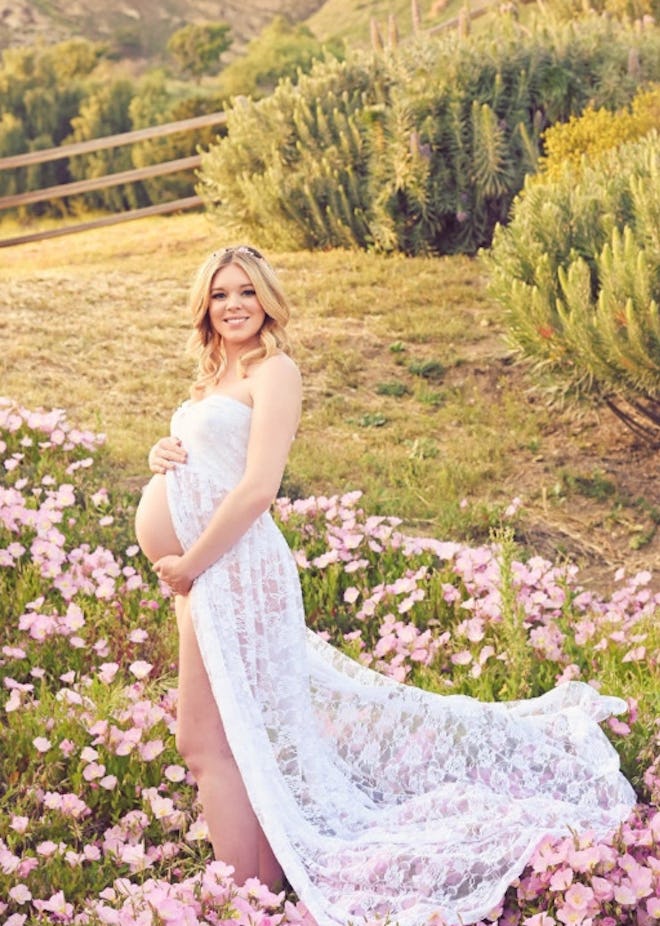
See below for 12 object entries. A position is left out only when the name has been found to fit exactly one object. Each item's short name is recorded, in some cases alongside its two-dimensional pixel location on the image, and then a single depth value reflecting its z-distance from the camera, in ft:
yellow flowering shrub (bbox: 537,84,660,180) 30.94
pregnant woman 9.87
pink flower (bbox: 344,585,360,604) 15.40
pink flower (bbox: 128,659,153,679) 12.74
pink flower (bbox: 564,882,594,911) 9.35
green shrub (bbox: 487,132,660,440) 21.35
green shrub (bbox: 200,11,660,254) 35.96
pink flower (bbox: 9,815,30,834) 10.66
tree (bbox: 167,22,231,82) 95.71
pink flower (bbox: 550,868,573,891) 9.41
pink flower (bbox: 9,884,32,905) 9.80
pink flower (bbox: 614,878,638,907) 9.38
